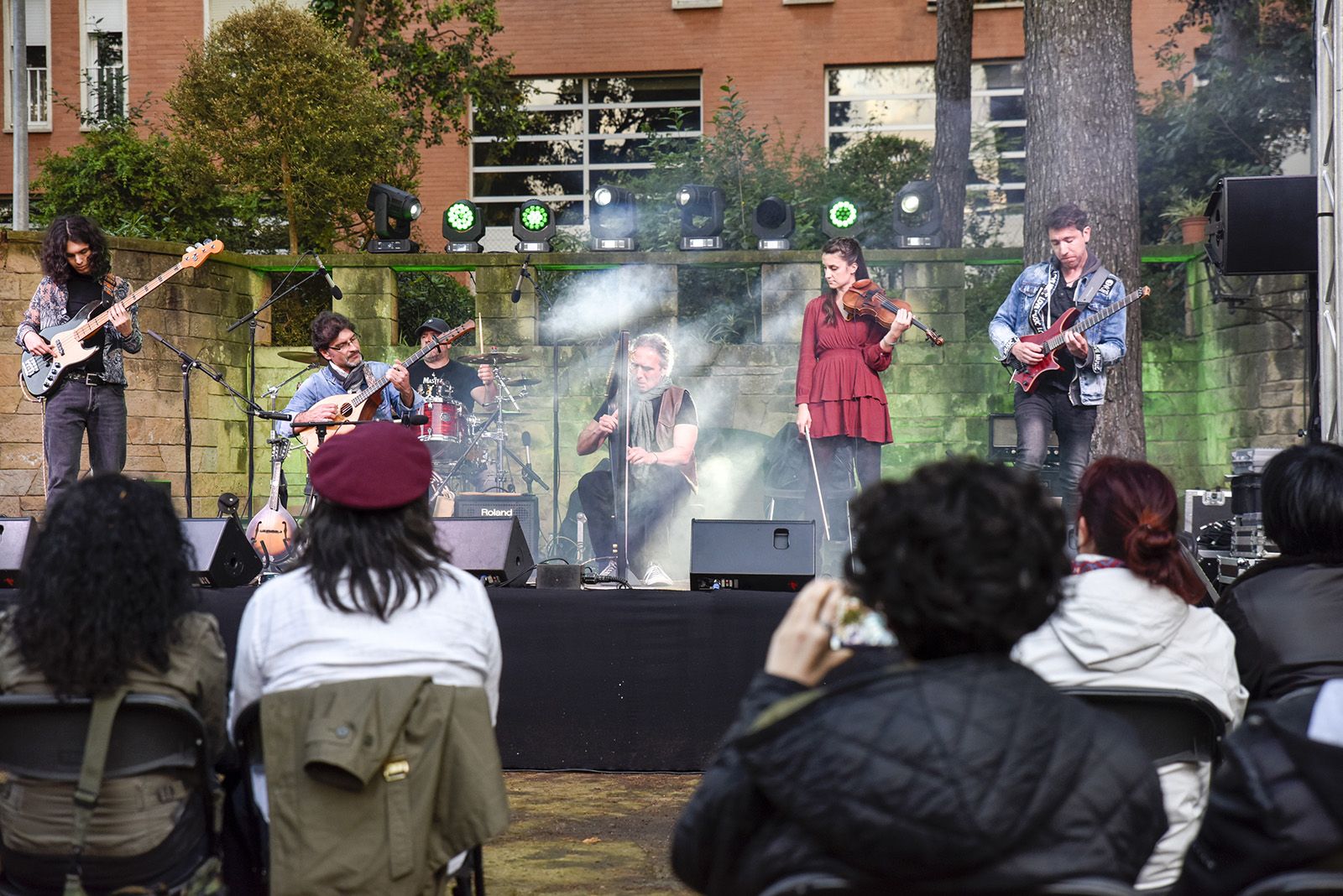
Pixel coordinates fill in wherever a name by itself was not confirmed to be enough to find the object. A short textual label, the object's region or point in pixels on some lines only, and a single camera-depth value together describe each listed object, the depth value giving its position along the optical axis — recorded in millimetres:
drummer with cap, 8727
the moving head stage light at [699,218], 9641
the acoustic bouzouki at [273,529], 7414
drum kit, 8414
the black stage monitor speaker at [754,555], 4844
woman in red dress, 6863
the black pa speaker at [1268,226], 6816
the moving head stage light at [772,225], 9641
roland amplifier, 7875
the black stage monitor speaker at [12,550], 5066
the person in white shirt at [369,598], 2379
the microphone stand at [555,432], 7988
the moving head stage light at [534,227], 9375
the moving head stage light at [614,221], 9539
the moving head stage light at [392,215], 9688
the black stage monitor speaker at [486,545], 4973
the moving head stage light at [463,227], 9539
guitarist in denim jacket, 6066
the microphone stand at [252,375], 8016
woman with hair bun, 2533
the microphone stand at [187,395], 6984
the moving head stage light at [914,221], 9539
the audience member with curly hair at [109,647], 2332
